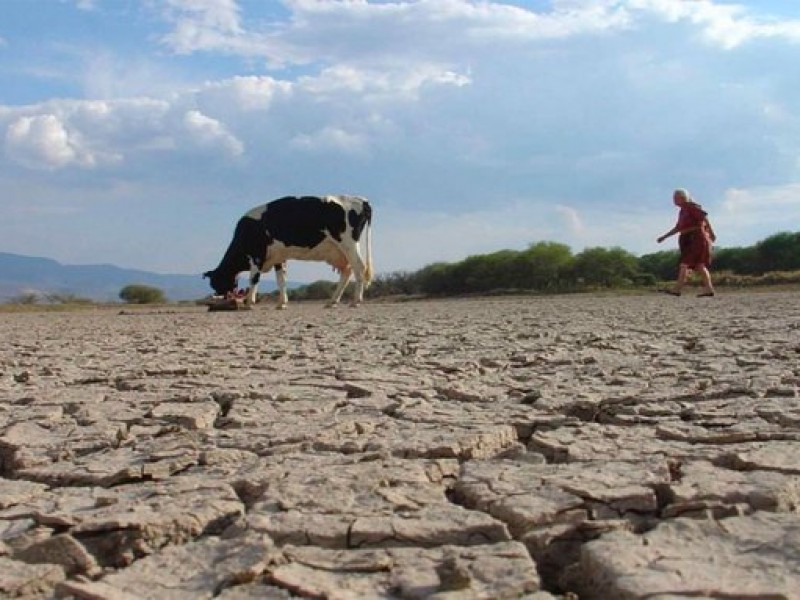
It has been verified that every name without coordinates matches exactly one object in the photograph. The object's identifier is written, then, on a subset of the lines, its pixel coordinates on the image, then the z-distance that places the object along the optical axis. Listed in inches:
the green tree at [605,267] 919.7
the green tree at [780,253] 917.8
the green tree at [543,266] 932.6
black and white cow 541.3
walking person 492.1
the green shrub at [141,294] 1186.6
